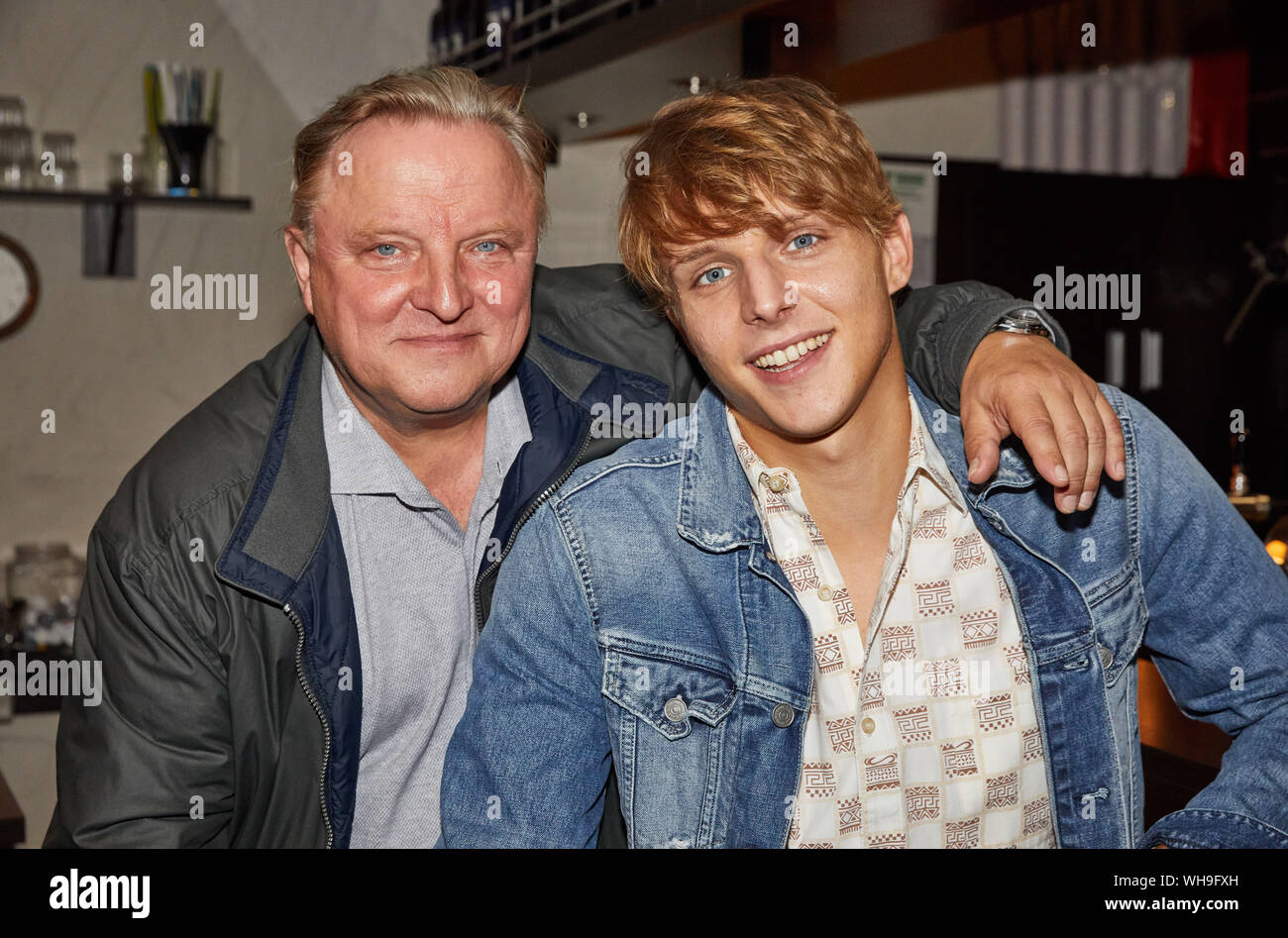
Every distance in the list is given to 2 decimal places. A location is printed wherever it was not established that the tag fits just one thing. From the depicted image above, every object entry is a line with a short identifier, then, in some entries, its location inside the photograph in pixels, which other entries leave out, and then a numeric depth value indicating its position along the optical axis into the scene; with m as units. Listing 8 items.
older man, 1.21
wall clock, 2.85
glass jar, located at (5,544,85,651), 2.60
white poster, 3.23
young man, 1.12
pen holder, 2.78
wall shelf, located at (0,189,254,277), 2.86
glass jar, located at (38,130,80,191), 2.79
